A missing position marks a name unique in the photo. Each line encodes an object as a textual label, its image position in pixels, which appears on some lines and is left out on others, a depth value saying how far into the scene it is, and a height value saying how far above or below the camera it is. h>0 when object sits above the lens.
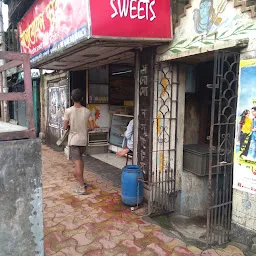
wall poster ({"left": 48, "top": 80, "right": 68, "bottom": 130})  8.66 -0.11
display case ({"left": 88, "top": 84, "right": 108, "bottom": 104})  8.03 +0.18
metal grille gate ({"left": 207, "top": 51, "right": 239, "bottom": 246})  3.18 -0.78
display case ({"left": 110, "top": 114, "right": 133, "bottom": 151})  7.99 -0.86
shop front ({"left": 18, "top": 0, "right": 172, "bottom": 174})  3.65 +0.87
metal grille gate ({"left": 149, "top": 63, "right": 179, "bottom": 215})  4.44 -0.65
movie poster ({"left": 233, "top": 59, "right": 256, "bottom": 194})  3.11 -0.37
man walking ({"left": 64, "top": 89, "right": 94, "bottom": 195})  5.21 -0.59
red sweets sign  3.53 +1.13
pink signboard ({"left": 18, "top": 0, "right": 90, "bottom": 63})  3.73 +1.31
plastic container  4.52 -1.45
